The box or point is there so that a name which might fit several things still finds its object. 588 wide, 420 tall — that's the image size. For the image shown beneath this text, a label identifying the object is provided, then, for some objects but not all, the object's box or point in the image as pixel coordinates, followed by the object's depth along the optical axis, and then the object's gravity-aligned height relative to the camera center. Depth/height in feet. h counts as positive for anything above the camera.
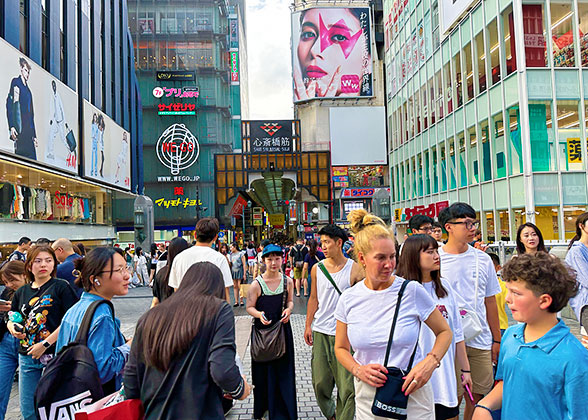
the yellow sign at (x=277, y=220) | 143.11 +2.26
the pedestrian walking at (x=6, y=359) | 13.14 -3.56
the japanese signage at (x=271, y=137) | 112.16 +22.35
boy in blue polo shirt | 6.46 -2.02
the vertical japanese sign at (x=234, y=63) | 209.77 +76.18
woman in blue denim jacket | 8.86 -1.67
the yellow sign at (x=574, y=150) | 60.29 +8.78
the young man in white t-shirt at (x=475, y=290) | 12.94 -2.02
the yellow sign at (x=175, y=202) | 169.89 +10.52
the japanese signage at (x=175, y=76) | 169.27 +57.35
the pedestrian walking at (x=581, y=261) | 14.67 -1.45
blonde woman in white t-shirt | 8.58 -2.03
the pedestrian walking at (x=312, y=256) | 37.01 -2.49
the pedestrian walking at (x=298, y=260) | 47.37 -3.59
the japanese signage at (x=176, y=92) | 171.12 +51.86
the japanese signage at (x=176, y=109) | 171.32 +45.61
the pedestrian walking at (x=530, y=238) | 17.29 -0.74
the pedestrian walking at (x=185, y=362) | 7.75 -2.24
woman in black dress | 15.24 -4.67
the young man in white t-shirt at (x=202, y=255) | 16.03 -0.89
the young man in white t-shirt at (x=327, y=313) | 14.93 -2.91
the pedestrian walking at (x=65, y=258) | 17.31 -0.96
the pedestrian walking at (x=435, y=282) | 11.29 -1.53
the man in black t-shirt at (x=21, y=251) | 30.27 -0.99
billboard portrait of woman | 180.75 +68.96
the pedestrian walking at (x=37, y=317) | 11.87 -2.18
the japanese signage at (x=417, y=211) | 89.35 +2.60
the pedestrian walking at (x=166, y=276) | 16.58 -1.62
